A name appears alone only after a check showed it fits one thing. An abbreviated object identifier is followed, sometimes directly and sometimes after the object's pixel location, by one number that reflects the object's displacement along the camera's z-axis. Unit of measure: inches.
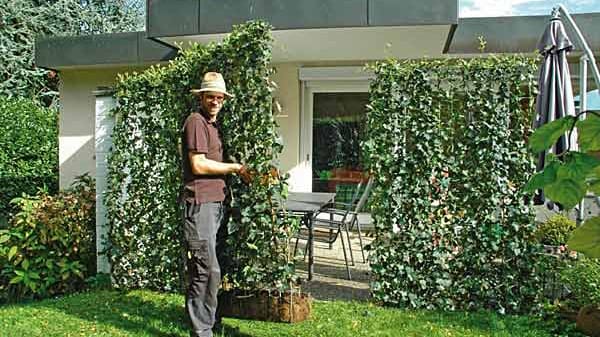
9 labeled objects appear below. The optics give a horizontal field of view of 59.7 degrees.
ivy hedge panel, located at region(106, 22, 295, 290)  158.4
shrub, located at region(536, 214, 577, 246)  183.9
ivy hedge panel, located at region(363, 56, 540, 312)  168.1
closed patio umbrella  172.4
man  144.2
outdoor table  210.1
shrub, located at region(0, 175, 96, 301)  206.7
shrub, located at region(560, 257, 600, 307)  152.7
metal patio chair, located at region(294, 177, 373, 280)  225.5
